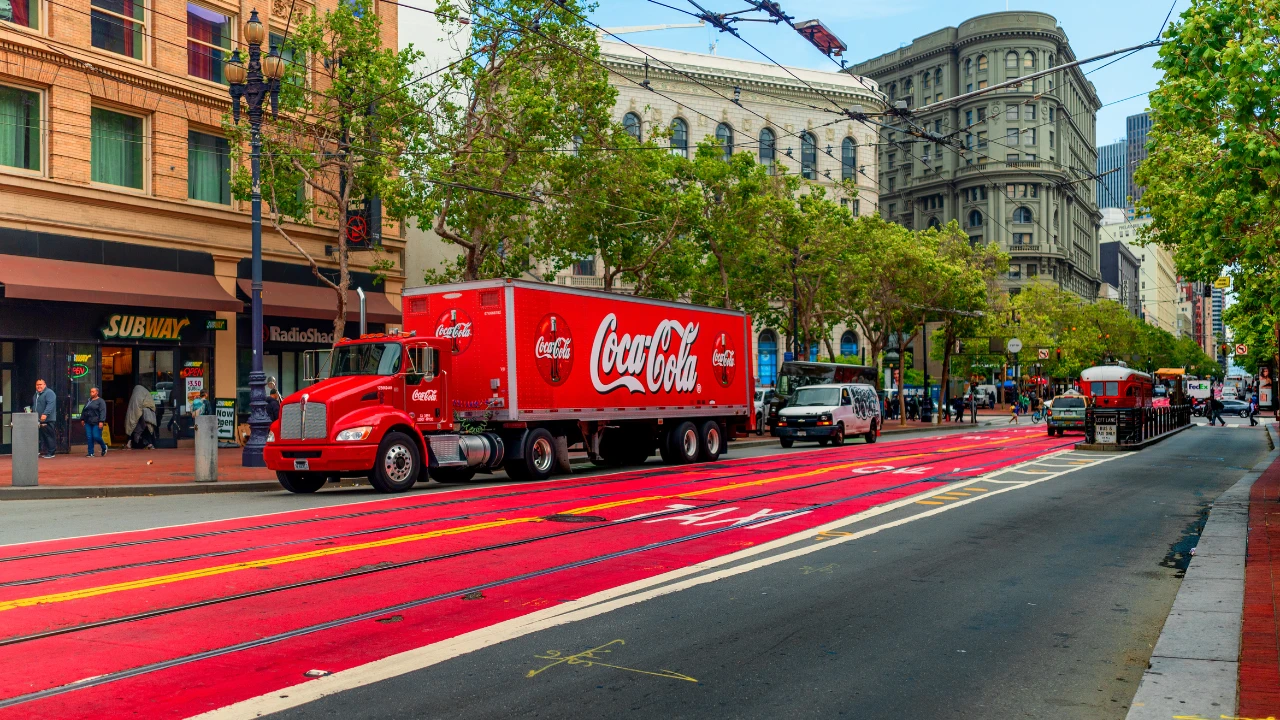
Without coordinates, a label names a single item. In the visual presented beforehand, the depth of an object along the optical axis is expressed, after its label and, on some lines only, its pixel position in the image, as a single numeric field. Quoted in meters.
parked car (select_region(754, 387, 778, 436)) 39.53
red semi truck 17.11
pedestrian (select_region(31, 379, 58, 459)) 22.75
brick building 24.52
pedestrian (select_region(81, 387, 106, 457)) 23.84
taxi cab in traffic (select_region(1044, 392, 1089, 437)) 37.72
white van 32.75
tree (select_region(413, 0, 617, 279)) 26.78
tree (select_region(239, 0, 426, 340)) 25.91
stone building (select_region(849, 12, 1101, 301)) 98.88
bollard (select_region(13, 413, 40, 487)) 16.91
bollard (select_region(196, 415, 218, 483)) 18.39
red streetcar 43.78
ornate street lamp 20.14
